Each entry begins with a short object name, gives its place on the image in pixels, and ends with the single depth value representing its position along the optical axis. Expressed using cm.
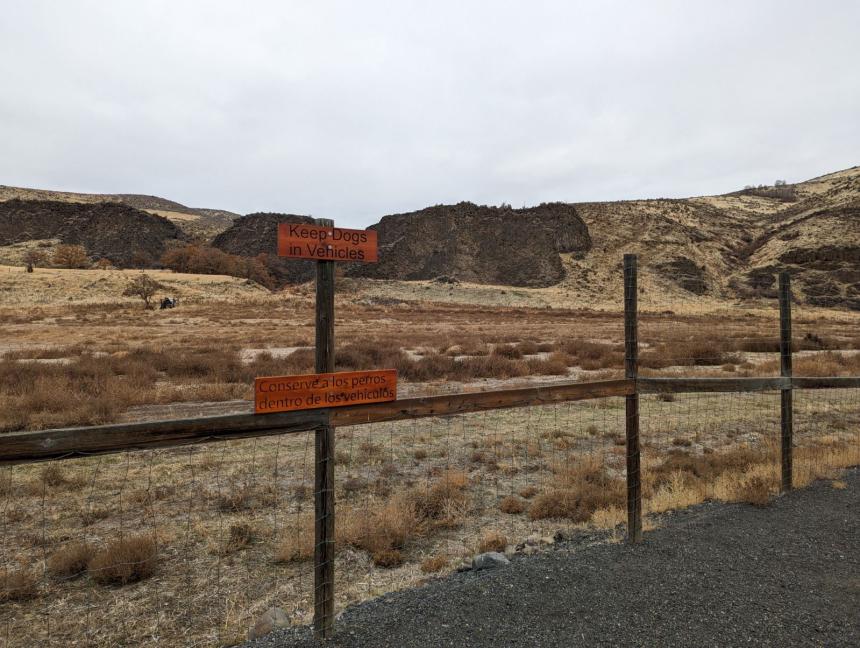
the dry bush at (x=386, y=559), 490
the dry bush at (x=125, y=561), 457
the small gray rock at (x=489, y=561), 455
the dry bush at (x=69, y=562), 468
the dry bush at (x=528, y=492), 673
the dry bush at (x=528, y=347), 2128
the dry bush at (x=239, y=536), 518
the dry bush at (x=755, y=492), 573
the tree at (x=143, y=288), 5219
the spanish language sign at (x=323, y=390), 323
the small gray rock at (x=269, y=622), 365
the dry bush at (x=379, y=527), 522
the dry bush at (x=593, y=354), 1842
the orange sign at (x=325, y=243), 325
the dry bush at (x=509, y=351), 1999
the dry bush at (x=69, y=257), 7325
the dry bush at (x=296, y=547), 495
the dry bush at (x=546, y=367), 1706
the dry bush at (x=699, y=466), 694
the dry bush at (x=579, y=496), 605
